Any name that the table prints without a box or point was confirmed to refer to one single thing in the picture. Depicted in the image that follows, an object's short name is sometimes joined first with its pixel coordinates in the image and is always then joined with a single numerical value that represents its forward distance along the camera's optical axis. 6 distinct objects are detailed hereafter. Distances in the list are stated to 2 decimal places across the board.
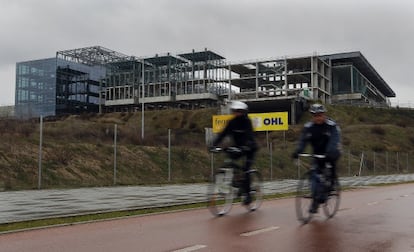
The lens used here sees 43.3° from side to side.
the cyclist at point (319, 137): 8.95
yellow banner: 41.72
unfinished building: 101.94
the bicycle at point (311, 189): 8.91
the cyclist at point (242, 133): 9.70
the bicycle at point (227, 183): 9.59
